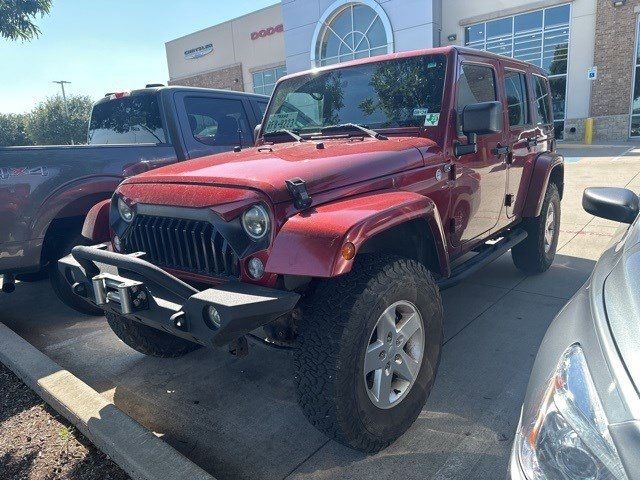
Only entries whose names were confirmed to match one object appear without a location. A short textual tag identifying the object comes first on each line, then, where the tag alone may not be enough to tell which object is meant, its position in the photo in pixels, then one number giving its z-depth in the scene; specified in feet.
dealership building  57.72
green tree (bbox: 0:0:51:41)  28.55
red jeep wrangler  6.70
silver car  3.44
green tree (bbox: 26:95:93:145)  106.73
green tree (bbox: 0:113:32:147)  108.07
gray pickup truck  12.03
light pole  111.65
